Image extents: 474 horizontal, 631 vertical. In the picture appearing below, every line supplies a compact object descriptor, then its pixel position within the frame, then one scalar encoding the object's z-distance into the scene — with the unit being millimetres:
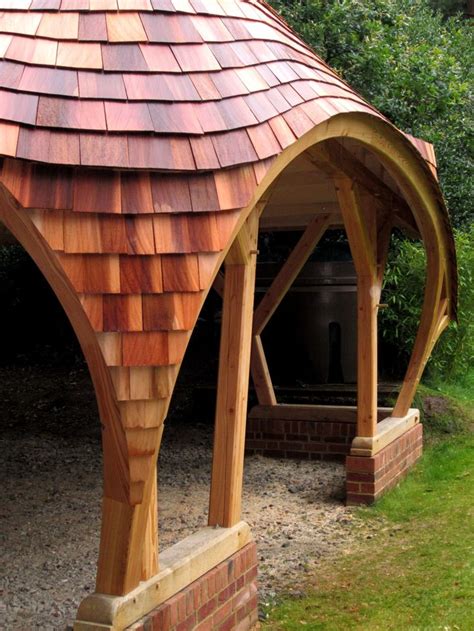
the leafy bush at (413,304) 10203
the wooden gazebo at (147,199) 2994
